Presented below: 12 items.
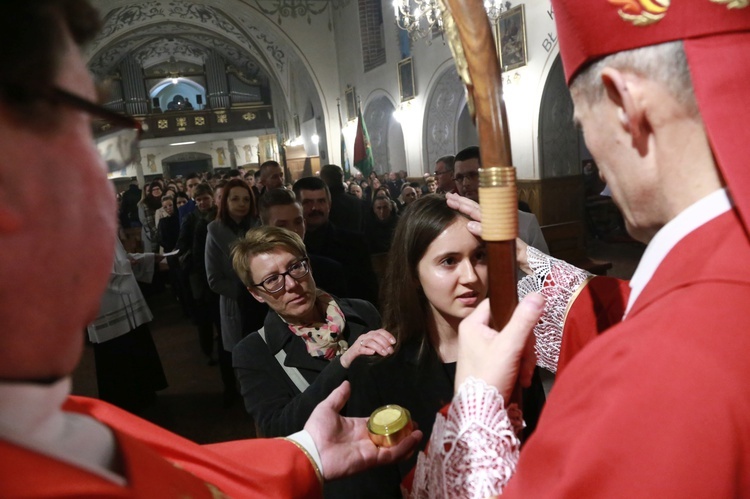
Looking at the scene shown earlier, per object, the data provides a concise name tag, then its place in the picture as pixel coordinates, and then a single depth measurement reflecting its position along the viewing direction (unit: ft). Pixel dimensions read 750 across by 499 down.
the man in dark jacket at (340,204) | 13.88
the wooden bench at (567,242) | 13.70
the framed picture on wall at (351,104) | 45.07
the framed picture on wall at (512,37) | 24.14
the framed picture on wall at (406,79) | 35.58
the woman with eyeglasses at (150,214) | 19.80
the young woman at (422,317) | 5.11
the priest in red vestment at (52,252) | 1.27
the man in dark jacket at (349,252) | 10.05
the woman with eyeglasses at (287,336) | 5.69
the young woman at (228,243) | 10.75
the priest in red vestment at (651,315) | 2.02
